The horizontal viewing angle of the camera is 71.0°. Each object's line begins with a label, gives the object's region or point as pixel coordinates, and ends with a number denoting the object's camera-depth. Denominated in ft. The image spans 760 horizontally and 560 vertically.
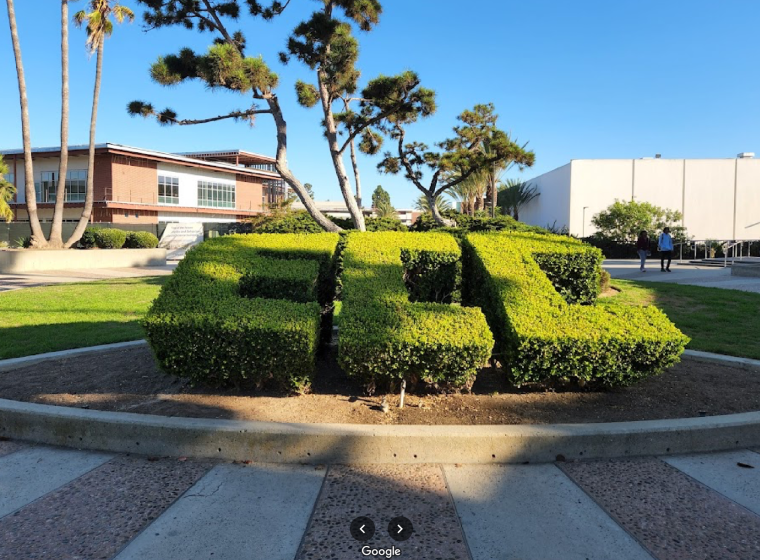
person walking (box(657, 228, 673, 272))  57.57
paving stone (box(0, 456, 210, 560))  7.68
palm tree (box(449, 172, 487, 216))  135.33
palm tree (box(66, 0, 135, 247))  71.72
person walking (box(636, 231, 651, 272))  59.72
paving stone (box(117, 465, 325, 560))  7.62
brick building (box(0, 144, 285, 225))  118.83
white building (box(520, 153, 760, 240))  114.52
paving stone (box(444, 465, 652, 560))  7.67
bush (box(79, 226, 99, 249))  80.59
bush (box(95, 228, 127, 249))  79.66
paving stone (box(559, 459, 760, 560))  7.74
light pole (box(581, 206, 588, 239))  117.60
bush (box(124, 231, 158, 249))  81.51
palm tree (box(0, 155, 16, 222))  80.52
